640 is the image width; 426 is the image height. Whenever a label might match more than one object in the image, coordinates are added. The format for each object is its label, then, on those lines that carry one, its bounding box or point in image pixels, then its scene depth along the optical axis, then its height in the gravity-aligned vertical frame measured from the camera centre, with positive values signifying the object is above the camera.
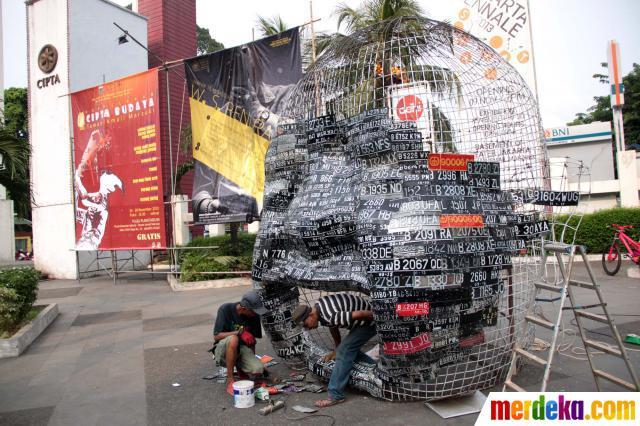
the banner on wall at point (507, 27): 13.70 +5.39
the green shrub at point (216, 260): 13.95 -0.72
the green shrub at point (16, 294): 7.95 -0.84
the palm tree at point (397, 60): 5.41 +1.87
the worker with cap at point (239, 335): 5.63 -1.17
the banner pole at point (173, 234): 13.25 +0.09
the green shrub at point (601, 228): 15.04 -0.36
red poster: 13.88 +2.17
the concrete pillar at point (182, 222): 18.27 +0.55
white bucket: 5.07 -1.64
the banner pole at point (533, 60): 13.55 +4.41
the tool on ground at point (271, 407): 4.90 -1.74
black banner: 11.58 +2.91
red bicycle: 11.72 -0.95
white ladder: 4.09 -0.90
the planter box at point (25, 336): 7.63 -1.49
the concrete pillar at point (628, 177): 16.92 +1.25
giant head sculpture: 4.54 +0.19
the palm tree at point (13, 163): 7.93 +1.33
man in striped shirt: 4.98 -0.94
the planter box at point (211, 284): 13.57 -1.32
